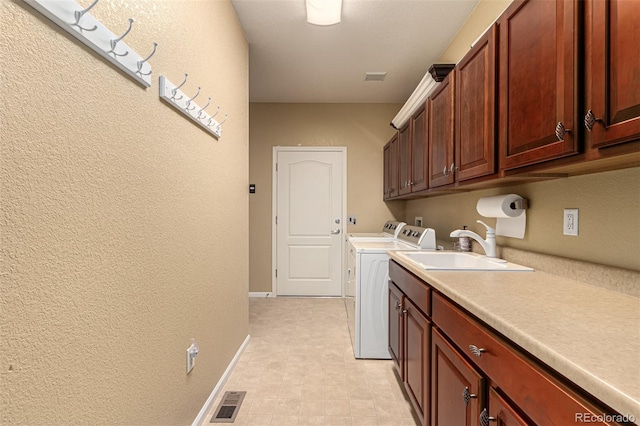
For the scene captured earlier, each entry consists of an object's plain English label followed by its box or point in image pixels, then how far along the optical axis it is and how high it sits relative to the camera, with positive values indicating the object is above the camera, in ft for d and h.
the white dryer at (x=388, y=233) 11.27 -0.79
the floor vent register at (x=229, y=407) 5.95 -3.88
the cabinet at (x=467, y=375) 2.29 -1.66
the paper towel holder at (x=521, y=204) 5.56 +0.16
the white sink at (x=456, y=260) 5.28 -0.95
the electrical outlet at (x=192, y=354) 5.21 -2.38
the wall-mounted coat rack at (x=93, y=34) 2.52 +1.64
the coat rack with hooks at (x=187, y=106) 4.40 +1.70
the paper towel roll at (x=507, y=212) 5.65 +0.02
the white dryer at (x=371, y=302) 8.43 -2.39
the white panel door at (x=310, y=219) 14.71 -0.30
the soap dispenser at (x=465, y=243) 7.57 -0.74
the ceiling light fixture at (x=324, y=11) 7.22 +4.74
